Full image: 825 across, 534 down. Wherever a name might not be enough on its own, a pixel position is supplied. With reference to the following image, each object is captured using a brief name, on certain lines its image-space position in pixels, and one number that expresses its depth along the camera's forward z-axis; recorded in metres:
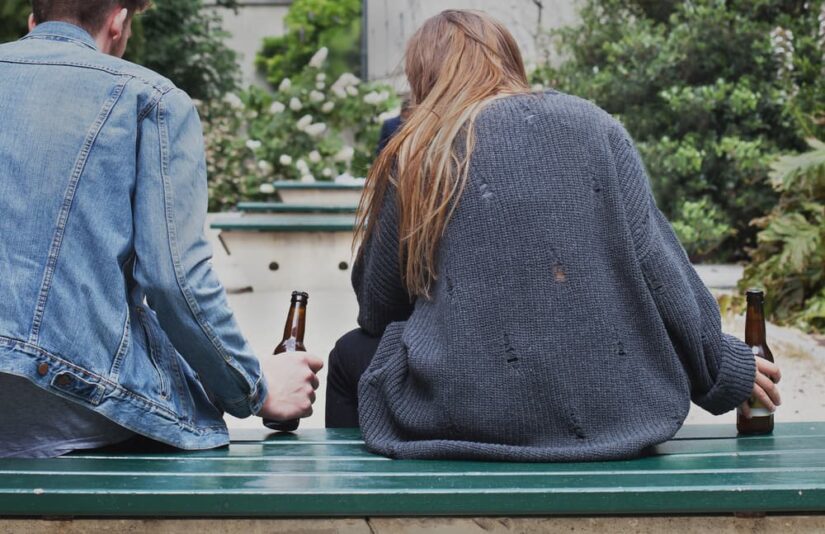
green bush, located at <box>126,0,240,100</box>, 12.97
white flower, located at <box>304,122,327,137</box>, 11.73
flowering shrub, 11.91
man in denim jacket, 2.25
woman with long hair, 2.42
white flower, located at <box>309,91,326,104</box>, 12.19
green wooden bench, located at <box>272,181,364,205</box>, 10.43
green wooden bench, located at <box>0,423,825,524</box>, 2.06
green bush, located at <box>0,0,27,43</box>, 8.40
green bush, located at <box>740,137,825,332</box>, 6.75
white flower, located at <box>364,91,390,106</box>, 12.05
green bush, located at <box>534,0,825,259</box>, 9.48
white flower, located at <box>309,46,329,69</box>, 12.31
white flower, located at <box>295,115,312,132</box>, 11.67
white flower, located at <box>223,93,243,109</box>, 12.25
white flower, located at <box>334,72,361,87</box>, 12.28
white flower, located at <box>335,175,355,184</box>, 10.99
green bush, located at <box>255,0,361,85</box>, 16.47
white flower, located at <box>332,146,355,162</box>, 11.80
